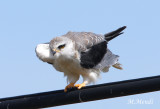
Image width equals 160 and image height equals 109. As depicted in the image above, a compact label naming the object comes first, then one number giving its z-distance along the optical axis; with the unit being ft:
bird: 44.09
